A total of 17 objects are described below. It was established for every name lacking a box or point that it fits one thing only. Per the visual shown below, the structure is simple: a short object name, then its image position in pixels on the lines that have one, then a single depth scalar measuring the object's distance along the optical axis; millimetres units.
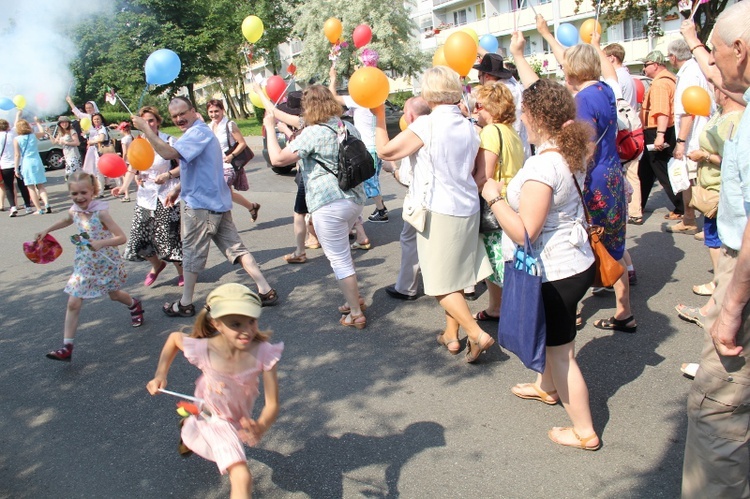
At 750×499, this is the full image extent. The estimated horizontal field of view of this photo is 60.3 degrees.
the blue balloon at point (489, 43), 8211
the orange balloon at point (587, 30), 7172
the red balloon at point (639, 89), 7746
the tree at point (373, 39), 33344
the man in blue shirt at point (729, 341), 2141
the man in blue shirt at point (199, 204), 5207
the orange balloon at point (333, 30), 6938
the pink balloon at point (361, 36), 7266
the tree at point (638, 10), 18938
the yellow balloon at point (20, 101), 12664
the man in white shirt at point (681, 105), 5887
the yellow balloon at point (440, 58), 5639
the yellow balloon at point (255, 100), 6652
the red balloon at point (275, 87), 6910
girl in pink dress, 2746
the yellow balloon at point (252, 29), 6855
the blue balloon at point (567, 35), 8070
